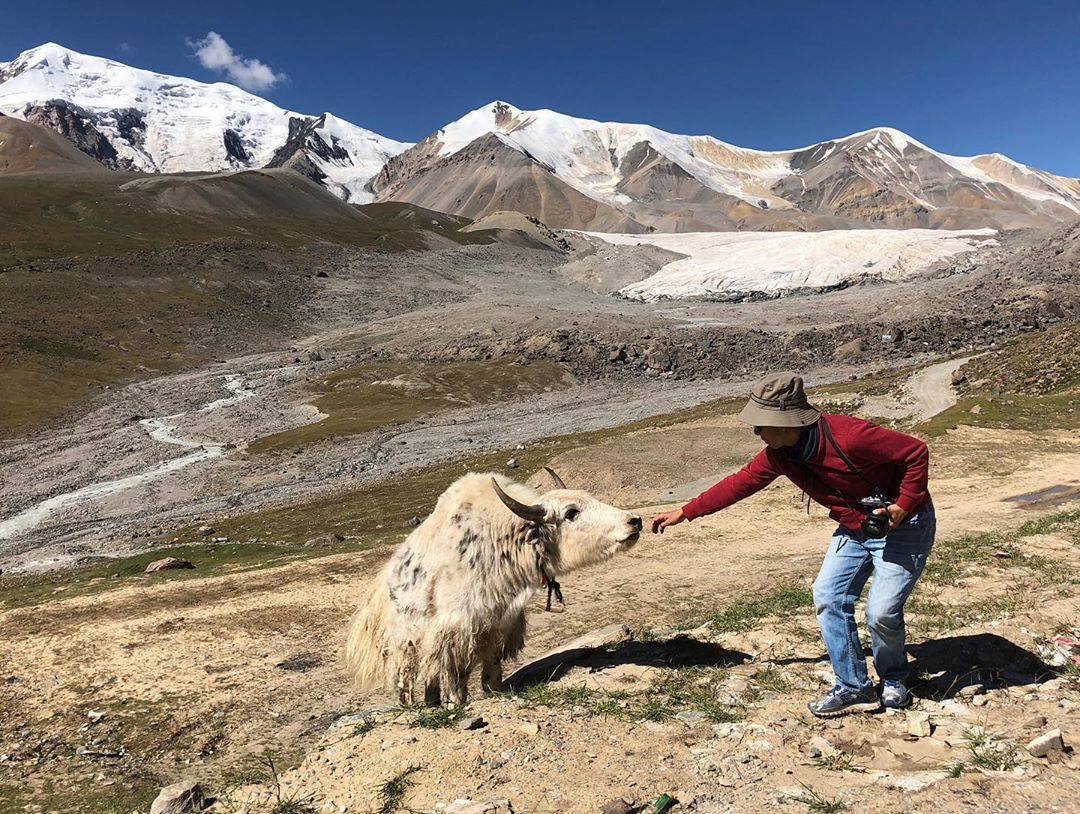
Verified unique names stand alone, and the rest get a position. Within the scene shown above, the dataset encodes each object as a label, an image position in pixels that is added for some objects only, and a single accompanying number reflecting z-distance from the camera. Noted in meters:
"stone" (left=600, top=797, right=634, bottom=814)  4.12
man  5.02
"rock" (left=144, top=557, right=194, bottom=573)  17.12
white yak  6.72
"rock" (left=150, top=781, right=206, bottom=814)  5.47
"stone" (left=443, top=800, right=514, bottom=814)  4.26
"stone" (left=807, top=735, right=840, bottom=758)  4.59
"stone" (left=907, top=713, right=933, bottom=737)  4.73
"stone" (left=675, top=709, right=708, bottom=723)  5.27
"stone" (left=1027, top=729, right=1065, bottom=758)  4.07
